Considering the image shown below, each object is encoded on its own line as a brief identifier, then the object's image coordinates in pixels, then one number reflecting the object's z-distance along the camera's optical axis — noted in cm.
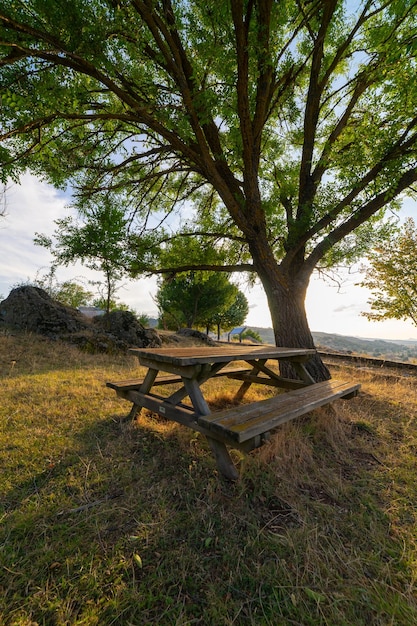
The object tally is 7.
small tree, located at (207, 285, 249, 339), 3148
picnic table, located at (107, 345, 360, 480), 212
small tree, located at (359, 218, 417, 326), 1370
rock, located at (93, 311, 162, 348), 1026
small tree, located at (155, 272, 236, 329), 2259
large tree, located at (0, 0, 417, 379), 320
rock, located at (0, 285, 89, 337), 889
